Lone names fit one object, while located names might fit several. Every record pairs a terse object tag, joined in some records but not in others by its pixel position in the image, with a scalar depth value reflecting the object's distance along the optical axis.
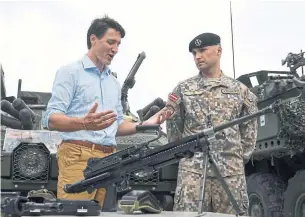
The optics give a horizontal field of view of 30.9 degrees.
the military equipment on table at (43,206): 1.63
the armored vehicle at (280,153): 4.97
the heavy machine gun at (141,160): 2.38
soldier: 3.11
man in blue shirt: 2.63
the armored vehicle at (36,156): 4.68
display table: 1.93
